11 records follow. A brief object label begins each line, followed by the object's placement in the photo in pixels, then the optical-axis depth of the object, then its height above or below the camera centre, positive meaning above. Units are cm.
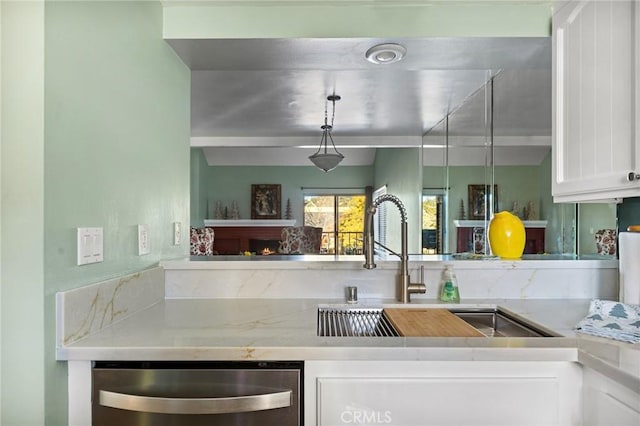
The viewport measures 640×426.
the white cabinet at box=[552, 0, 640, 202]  111 +35
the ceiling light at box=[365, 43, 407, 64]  160 +67
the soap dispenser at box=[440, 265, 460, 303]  154 -31
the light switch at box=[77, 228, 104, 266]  105 -10
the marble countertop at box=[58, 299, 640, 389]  98 -36
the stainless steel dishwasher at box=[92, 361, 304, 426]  99 -47
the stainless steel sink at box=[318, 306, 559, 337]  131 -41
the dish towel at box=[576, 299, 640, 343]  108 -33
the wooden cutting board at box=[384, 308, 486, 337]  117 -38
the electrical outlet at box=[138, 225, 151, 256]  140 -12
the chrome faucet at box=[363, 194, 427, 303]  151 -17
